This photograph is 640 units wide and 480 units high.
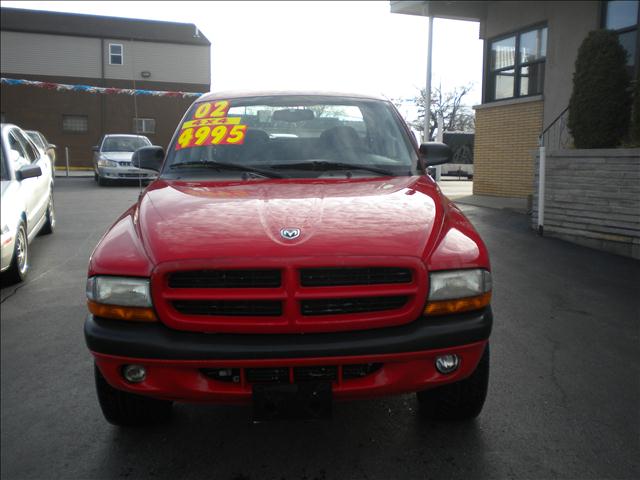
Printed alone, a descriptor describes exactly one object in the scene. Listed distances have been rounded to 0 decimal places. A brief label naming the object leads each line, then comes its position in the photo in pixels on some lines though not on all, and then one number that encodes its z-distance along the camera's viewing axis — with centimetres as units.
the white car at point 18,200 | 572
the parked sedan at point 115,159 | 1756
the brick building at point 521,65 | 1190
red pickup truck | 245
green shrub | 843
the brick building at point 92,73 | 3200
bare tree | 5790
